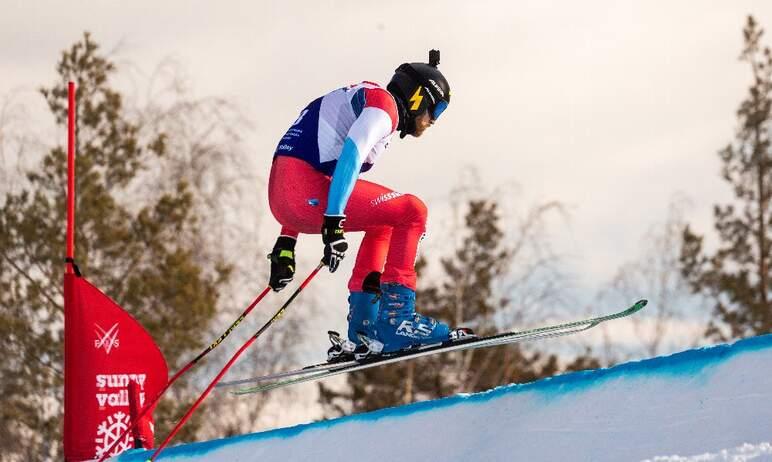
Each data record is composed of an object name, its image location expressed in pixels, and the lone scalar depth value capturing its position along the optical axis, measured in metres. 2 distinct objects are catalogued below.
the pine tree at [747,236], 49.81
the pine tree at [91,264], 34.78
